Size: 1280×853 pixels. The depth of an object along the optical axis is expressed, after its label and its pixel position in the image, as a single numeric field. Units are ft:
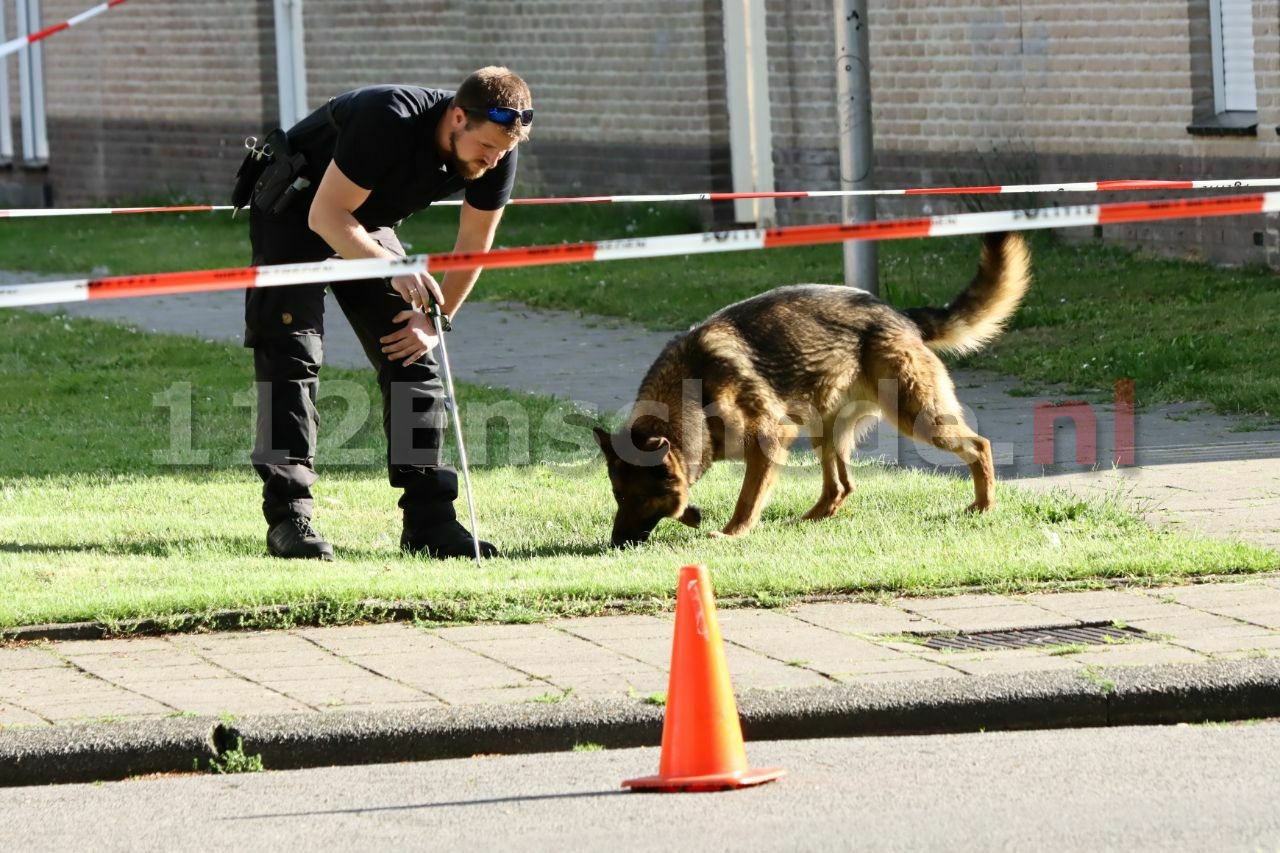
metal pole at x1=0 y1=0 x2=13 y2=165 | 183.52
